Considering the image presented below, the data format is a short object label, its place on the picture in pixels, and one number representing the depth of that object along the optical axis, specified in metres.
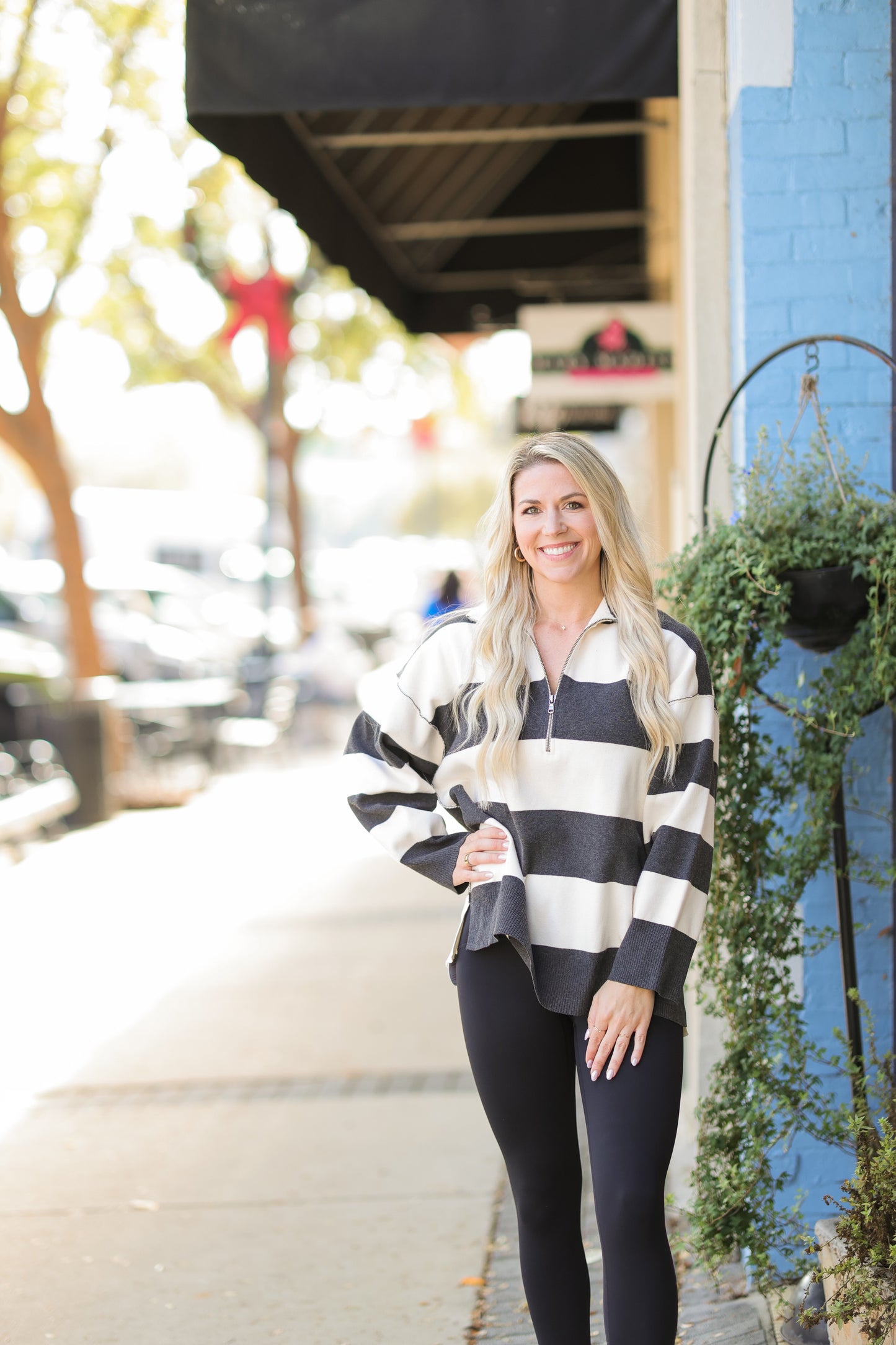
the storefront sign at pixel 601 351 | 8.13
